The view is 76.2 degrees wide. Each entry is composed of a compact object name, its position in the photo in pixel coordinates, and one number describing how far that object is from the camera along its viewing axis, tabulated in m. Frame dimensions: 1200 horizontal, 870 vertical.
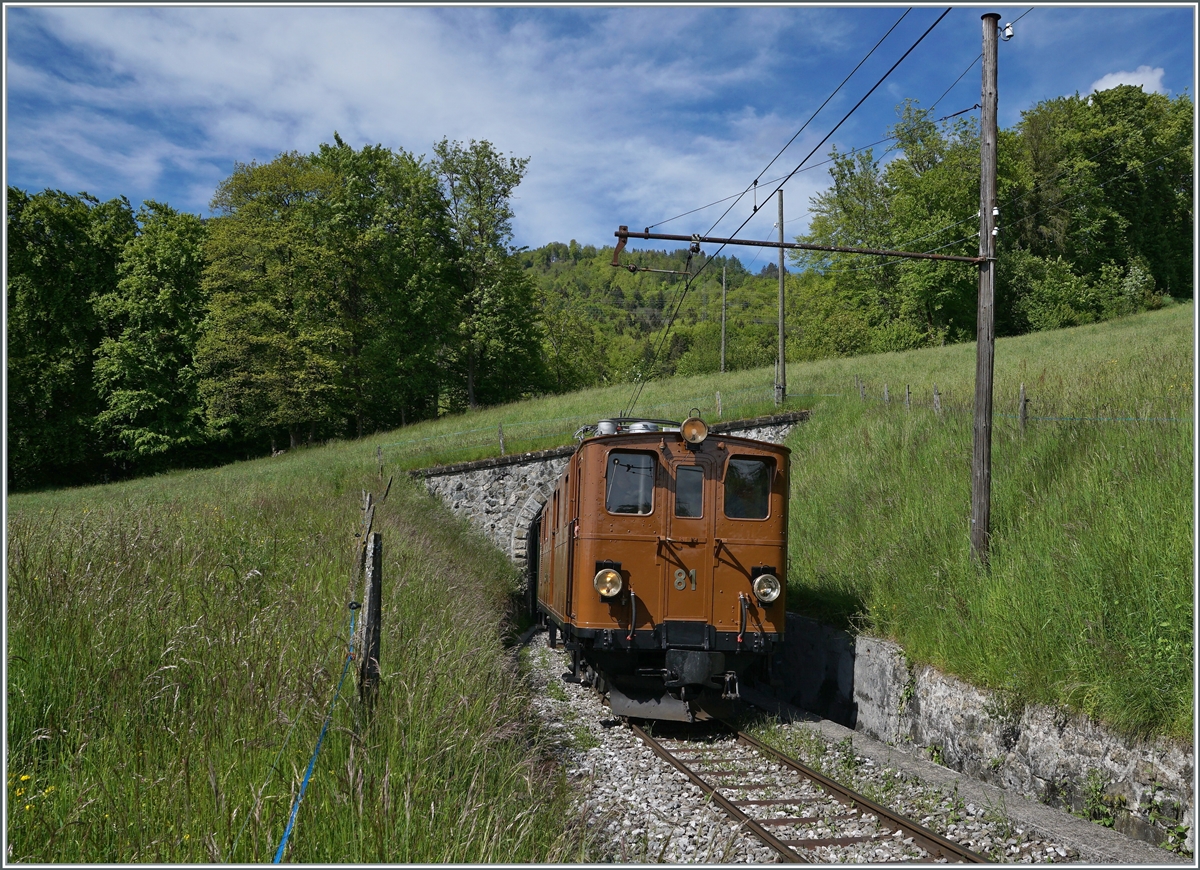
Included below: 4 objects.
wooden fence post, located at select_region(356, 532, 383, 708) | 4.72
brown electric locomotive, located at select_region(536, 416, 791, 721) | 9.05
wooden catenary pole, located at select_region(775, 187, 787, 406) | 24.05
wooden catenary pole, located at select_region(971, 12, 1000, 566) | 9.34
